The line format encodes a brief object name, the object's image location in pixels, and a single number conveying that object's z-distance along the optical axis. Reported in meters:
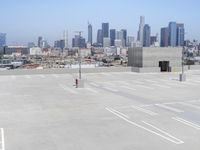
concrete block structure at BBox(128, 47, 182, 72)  55.31
